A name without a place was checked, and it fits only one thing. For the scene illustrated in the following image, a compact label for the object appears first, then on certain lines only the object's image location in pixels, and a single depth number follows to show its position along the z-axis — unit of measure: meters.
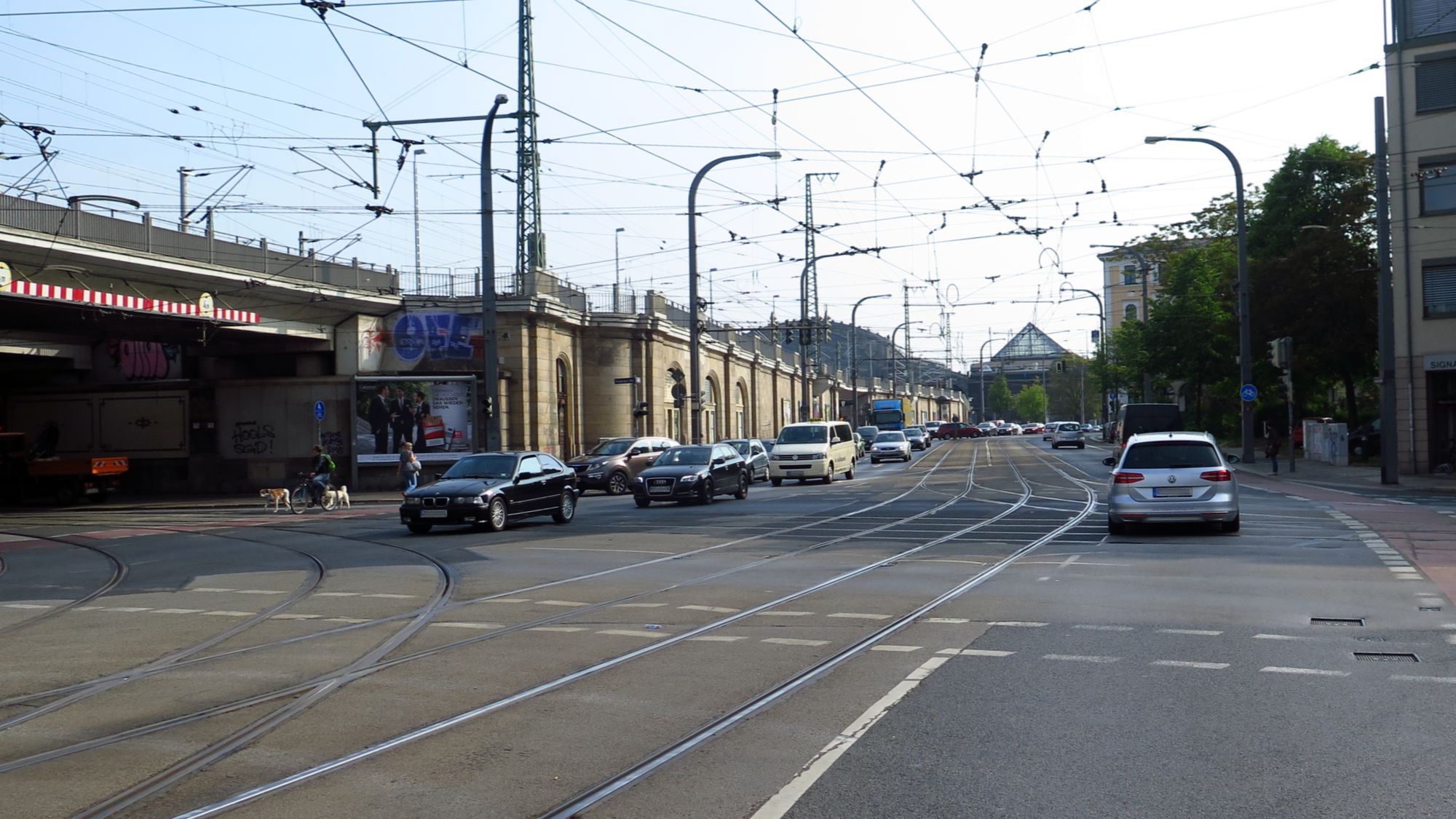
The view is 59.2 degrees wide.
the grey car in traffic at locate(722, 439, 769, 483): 40.72
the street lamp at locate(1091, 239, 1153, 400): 59.16
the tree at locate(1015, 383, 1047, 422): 179.38
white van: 38.22
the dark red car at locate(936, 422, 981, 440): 105.19
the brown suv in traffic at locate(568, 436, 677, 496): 38.47
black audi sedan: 29.58
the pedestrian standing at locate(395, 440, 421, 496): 32.19
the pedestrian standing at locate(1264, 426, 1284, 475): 39.28
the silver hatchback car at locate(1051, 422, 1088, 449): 69.93
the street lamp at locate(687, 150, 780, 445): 37.78
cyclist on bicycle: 32.19
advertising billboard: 40.19
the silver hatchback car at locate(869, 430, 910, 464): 55.78
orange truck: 38.53
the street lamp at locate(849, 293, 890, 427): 77.38
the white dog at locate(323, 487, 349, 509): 32.31
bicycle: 31.98
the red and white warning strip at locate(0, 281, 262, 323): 27.39
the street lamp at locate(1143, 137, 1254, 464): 39.06
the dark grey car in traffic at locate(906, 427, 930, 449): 74.50
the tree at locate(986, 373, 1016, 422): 192.75
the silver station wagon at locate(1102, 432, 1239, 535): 18.23
